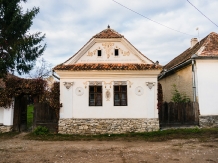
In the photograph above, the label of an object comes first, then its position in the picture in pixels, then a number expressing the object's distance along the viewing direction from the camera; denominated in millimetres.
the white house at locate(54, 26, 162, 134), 12633
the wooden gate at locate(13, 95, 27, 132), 13820
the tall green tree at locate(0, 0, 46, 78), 11883
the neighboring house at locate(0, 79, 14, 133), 13445
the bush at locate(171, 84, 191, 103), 14789
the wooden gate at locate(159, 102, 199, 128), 13281
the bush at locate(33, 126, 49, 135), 12570
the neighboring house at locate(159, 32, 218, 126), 13336
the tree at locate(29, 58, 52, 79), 28769
